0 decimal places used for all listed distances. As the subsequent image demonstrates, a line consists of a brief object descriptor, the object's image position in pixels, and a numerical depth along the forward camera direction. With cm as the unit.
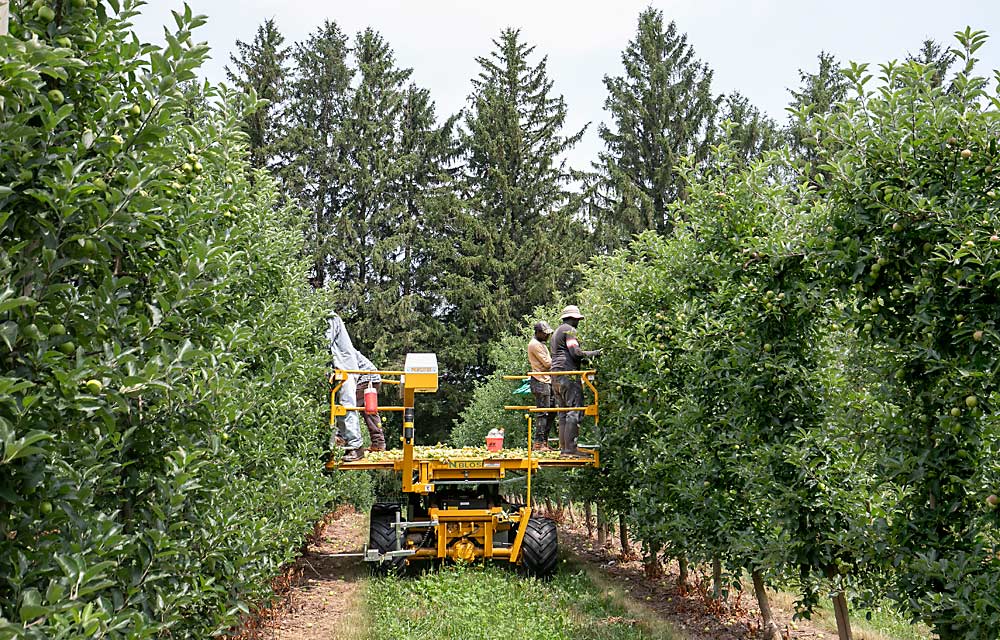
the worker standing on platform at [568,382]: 1142
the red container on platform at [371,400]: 1022
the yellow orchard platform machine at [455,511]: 1022
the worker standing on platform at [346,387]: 1095
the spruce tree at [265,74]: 3434
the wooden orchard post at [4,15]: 252
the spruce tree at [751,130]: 3462
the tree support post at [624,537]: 1246
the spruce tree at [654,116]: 3434
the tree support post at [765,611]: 763
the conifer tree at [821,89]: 3544
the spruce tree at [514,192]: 3478
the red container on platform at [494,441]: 1099
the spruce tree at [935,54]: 3562
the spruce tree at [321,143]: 3425
